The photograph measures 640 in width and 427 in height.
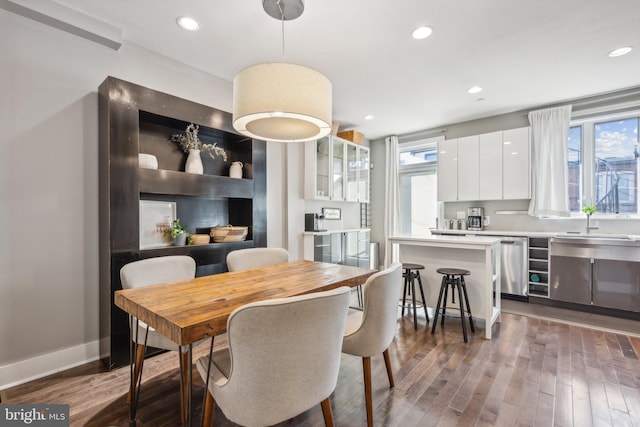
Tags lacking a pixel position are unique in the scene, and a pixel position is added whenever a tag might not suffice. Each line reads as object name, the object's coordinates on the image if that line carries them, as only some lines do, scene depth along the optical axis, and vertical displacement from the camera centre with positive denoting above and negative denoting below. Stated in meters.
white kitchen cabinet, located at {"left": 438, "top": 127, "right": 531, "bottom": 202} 4.12 +0.68
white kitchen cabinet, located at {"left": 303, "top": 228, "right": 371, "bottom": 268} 4.07 -0.53
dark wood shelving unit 2.25 +0.25
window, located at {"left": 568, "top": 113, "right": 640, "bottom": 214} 3.63 +0.62
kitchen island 2.81 -0.53
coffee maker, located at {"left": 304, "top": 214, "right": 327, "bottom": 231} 4.18 -0.14
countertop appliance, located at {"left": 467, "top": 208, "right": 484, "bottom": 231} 4.51 -0.10
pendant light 1.53 +0.62
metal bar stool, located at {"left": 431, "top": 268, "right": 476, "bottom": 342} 2.81 -0.72
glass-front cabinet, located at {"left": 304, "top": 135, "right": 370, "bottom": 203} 4.18 +0.66
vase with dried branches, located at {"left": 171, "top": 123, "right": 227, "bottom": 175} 2.86 +0.66
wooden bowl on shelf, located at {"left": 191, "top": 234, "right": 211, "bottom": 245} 2.88 -0.26
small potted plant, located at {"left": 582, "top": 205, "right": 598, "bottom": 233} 3.60 +0.03
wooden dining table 1.13 -0.42
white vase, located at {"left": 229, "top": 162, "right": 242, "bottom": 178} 3.23 +0.45
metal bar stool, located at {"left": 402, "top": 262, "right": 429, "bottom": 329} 3.06 -0.70
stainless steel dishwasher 3.82 -0.71
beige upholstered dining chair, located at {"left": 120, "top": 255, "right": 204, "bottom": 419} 1.72 -0.43
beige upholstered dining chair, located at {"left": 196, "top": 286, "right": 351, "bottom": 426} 0.98 -0.51
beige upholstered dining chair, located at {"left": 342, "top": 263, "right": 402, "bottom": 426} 1.53 -0.60
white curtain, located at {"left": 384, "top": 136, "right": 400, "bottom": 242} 5.52 +0.47
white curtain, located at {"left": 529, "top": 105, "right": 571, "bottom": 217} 3.84 +0.68
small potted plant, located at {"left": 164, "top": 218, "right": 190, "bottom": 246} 2.73 -0.20
